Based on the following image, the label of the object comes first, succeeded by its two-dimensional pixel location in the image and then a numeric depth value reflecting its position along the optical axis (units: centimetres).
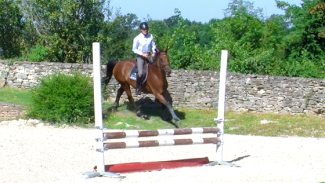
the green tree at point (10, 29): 2383
